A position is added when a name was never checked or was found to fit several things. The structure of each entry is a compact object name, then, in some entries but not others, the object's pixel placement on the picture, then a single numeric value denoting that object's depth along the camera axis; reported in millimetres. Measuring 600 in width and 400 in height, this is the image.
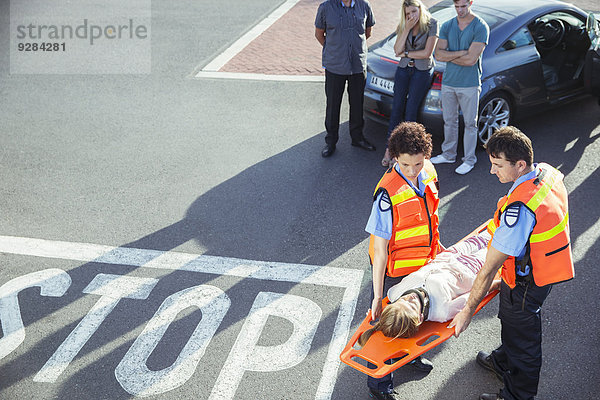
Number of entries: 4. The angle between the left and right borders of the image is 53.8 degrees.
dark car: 7539
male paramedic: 3570
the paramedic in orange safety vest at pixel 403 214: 3881
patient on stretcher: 3939
